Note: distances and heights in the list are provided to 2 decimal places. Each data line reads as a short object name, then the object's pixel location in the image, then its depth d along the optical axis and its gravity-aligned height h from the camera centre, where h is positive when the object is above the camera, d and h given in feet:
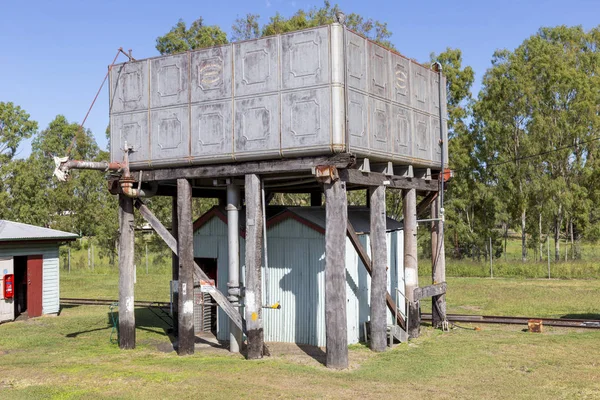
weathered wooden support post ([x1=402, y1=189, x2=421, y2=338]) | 62.08 -2.15
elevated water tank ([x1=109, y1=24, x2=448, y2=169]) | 48.73 +11.61
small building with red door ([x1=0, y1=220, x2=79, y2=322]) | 79.05 -3.99
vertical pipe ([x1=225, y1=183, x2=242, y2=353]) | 55.06 -1.40
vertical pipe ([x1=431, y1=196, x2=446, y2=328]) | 67.62 -3.05
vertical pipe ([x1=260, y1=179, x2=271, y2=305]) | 51.80 +1.66
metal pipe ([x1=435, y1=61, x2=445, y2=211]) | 64.80 +10.61
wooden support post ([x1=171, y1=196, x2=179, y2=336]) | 67.10 -4.87
